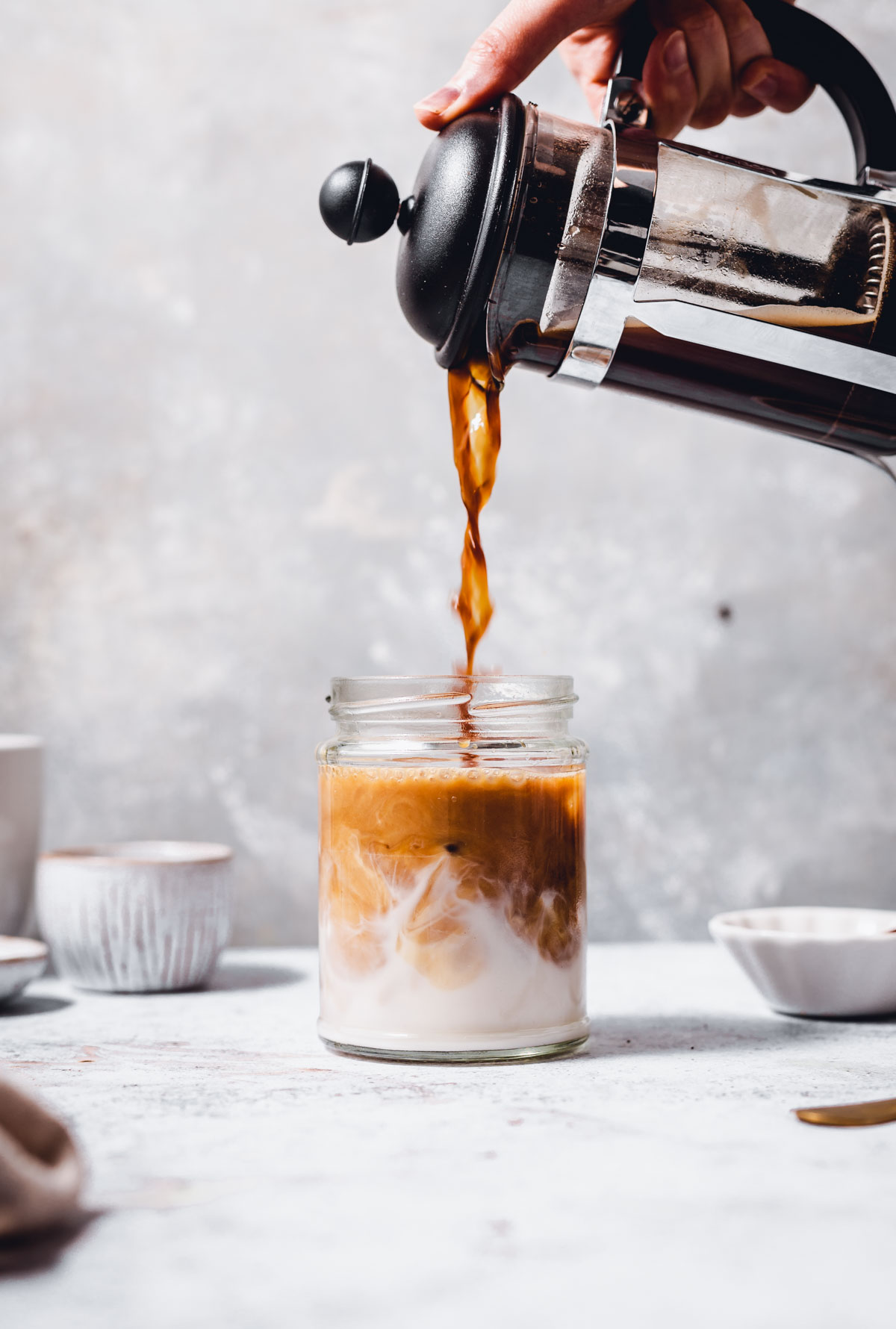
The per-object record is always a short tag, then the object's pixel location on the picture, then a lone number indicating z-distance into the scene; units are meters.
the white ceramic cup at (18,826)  1.05
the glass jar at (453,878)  0.73
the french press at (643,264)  0.72
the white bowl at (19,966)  0.89
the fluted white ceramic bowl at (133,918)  0.95
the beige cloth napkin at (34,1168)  0.46
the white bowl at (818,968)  0.84
